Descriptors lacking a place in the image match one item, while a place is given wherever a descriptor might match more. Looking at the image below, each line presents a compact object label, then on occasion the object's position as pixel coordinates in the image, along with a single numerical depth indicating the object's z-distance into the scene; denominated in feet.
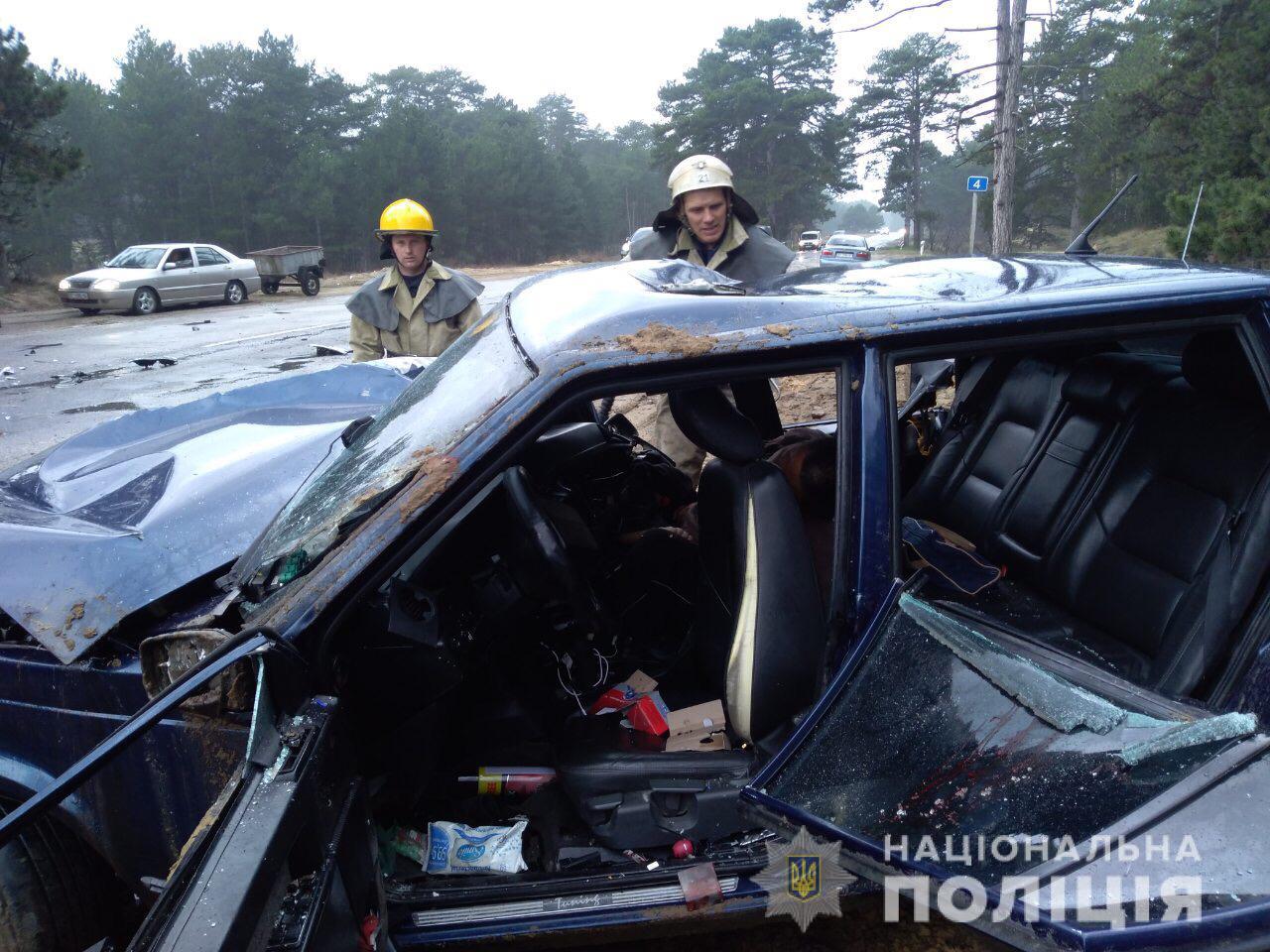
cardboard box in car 6.89
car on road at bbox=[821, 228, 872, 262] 98.44
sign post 50.93
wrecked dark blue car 4.40
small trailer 76.43
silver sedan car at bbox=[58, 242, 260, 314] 58.23
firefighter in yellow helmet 15.72
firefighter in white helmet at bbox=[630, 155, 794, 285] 14.82
